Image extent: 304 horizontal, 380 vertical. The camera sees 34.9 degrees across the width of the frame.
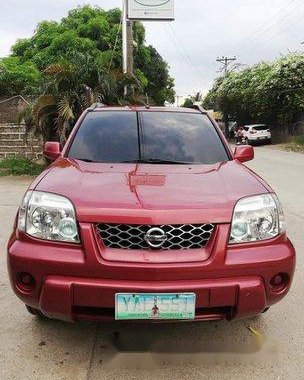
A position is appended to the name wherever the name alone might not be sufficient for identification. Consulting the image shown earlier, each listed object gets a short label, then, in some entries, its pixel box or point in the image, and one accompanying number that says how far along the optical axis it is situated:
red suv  2.63
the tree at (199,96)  70.51
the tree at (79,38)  27.38
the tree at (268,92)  27.59
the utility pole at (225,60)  62.66
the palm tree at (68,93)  11.27
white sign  18.33
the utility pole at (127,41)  16.58
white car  30.59
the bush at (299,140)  25.37
